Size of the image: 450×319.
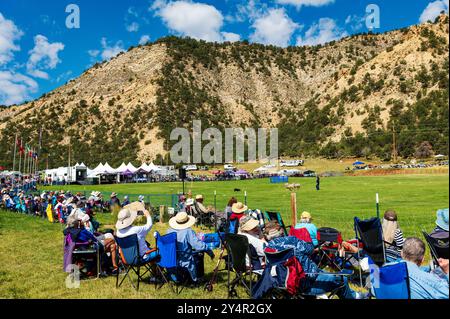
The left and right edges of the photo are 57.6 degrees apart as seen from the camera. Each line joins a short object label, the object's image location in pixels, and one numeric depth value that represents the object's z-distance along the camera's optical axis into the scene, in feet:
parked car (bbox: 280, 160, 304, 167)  242.78
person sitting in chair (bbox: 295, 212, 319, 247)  26.00
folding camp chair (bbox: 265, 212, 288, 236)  33.44
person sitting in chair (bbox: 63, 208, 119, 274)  26.86
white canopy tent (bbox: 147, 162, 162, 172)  196.53
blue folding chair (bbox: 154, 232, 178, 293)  23.02
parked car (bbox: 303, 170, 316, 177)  194.41
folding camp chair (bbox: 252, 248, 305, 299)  18.99
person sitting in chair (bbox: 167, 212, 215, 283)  23.53
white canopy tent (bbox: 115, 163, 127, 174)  188.32
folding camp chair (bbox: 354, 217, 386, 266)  21.95
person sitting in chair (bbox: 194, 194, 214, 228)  47.39
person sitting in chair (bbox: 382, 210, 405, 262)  23.31
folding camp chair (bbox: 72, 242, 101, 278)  27.02
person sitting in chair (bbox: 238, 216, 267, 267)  23.17
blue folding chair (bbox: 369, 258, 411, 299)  13.94
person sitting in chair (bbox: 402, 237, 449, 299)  14.28
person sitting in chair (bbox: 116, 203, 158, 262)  25.16
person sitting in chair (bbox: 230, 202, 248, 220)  34.40
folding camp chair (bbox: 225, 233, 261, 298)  21.15
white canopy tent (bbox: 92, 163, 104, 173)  187.01
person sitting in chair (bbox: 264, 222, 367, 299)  18.97
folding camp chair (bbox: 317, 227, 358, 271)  24.91
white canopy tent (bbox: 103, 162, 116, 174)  186.70
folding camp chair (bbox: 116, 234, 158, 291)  23.54
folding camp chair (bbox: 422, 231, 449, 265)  18.18
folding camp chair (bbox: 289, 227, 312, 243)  24.00
